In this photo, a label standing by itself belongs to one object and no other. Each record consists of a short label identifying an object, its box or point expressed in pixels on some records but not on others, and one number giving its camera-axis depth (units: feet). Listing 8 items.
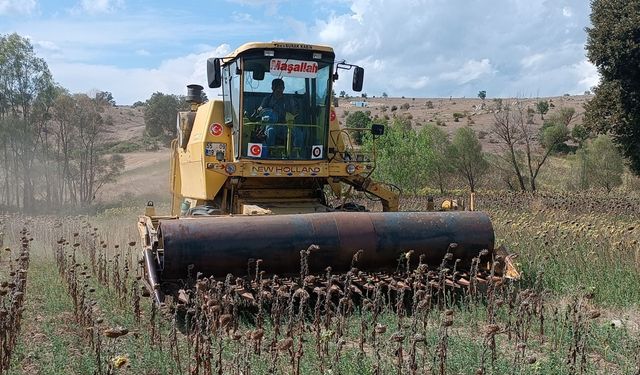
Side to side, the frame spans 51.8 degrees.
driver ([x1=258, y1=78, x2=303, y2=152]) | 28.22
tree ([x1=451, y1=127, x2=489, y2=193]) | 98.07
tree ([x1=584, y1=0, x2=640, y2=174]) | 67.21
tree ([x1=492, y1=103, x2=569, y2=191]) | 89.78
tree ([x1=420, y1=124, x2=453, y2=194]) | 96.99
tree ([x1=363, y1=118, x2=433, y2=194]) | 72.49
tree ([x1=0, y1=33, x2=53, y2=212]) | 98.22
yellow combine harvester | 20.17
